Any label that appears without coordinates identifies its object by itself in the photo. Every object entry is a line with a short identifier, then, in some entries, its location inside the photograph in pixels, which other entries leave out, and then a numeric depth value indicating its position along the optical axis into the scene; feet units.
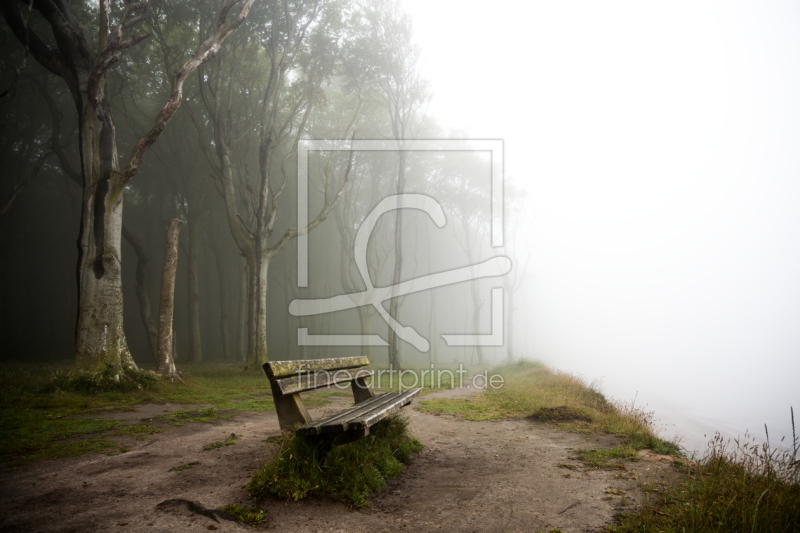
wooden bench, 10.82
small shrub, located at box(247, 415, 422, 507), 10.78
